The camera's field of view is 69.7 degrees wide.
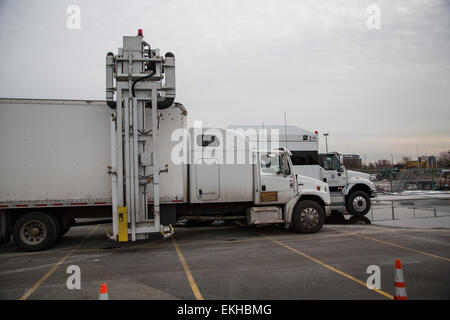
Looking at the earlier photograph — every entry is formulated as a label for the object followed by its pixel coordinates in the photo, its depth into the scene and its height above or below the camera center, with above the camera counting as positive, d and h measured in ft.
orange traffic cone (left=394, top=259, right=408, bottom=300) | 12.75 -4.65
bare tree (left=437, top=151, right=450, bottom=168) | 256.89 +5.66
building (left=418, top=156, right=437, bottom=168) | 136.46 +3.43
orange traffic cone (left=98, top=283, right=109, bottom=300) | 11.46 -4.19
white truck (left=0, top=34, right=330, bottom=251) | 25.39 +1.47
